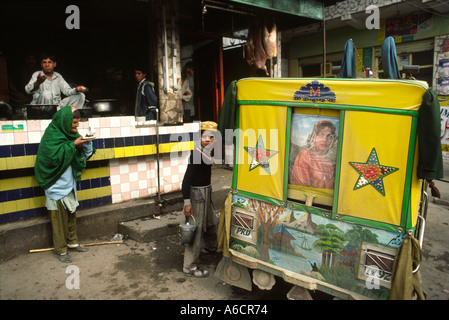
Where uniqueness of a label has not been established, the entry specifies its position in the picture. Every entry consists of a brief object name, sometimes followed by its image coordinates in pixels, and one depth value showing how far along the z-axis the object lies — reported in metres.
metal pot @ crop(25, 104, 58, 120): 4.73
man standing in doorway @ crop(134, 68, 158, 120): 6.39
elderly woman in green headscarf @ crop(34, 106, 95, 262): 4.22
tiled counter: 4.55
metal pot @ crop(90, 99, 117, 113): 6.08
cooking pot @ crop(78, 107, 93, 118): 5.09
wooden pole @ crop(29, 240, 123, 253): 4.63
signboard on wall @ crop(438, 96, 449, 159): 8.97
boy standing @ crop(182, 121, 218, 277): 4.07
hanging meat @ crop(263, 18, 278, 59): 7.79
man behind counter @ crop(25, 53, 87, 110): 6.09
